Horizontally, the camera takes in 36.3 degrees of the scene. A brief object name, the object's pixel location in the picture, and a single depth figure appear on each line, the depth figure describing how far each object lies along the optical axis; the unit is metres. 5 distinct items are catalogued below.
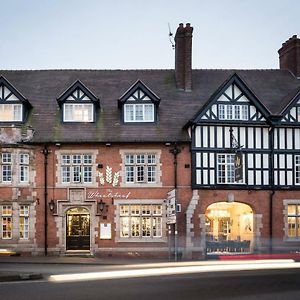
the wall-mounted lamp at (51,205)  23.71
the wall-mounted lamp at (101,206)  23.77
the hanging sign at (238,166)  22.53
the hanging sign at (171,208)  22.11
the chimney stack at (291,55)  28.03
